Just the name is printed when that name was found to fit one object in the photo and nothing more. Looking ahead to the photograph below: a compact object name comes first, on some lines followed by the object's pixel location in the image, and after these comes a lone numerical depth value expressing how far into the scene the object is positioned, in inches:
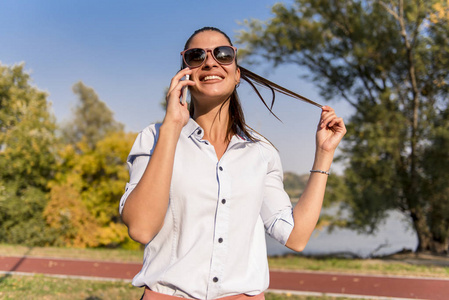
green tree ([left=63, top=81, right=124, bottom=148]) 1603.1
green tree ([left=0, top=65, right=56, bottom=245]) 644.7
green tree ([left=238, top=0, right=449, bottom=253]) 526.3
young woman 57.3
